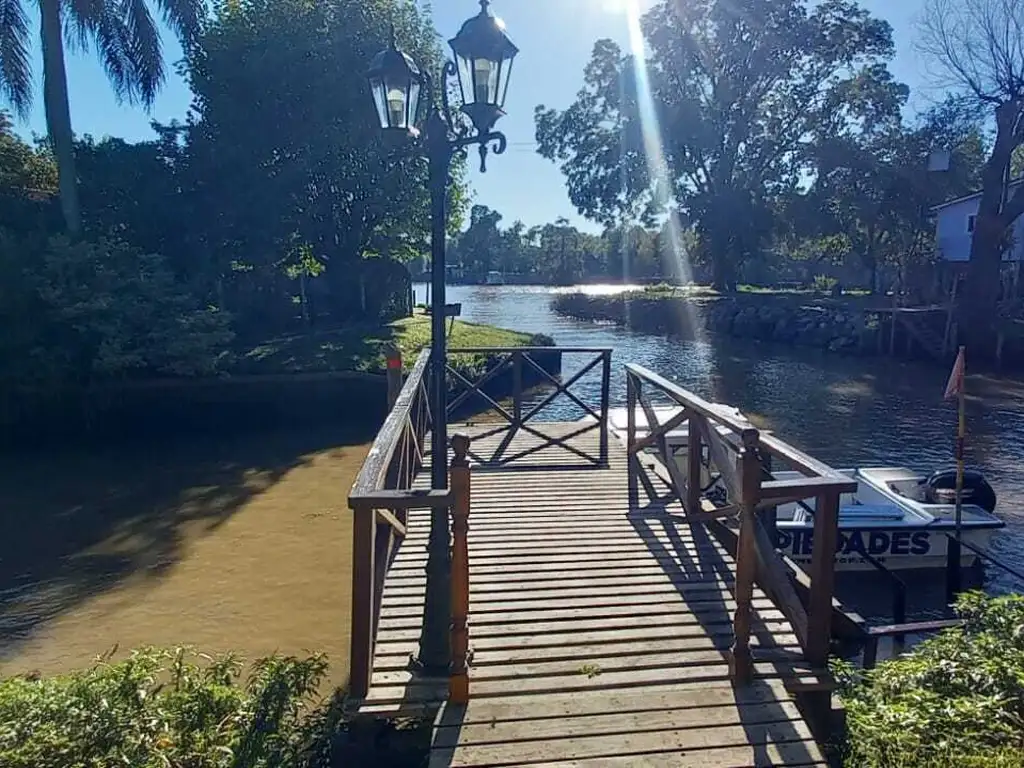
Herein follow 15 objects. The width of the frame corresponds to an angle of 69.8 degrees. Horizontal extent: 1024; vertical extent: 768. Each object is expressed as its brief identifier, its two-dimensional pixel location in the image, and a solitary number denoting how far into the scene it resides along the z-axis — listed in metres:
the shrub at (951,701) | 2.76
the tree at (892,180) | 35.41
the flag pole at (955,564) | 6.83
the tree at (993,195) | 22.89
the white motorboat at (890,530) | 7.11
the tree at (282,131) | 17.55
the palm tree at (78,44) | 14.77
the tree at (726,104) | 36.84
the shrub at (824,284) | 47.54
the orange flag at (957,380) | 7.48
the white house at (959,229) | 30.11
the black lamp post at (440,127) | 3.66
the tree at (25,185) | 14.54
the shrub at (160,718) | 2.70
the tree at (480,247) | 110.50
